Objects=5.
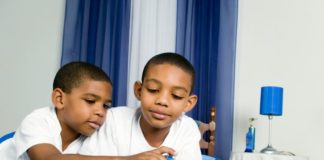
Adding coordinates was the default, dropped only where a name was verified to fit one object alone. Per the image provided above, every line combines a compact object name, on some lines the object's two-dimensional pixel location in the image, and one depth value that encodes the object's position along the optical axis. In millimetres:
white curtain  2957
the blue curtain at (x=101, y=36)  3008
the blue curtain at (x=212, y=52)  2816
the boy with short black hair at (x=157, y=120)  1270
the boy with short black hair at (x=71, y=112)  1284
